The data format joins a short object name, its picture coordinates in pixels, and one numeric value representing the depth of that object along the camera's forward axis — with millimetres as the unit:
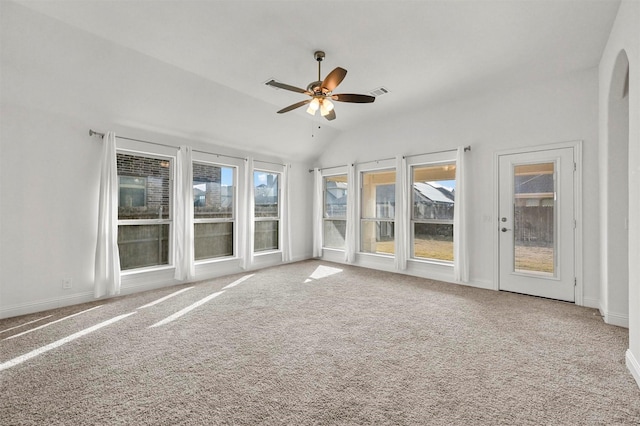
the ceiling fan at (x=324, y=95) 3094
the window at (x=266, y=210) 6379
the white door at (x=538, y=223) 3953
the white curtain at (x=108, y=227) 3912
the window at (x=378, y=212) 6082
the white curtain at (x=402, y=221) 5504
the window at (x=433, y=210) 5199
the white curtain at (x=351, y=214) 6398
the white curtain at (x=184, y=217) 4812
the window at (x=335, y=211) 6957
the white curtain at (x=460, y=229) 4703
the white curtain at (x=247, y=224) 5762
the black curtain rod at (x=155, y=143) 3922
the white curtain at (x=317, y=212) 7067
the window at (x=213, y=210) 5352
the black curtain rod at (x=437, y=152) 4752
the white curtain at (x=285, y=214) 6609
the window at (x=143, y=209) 4414
